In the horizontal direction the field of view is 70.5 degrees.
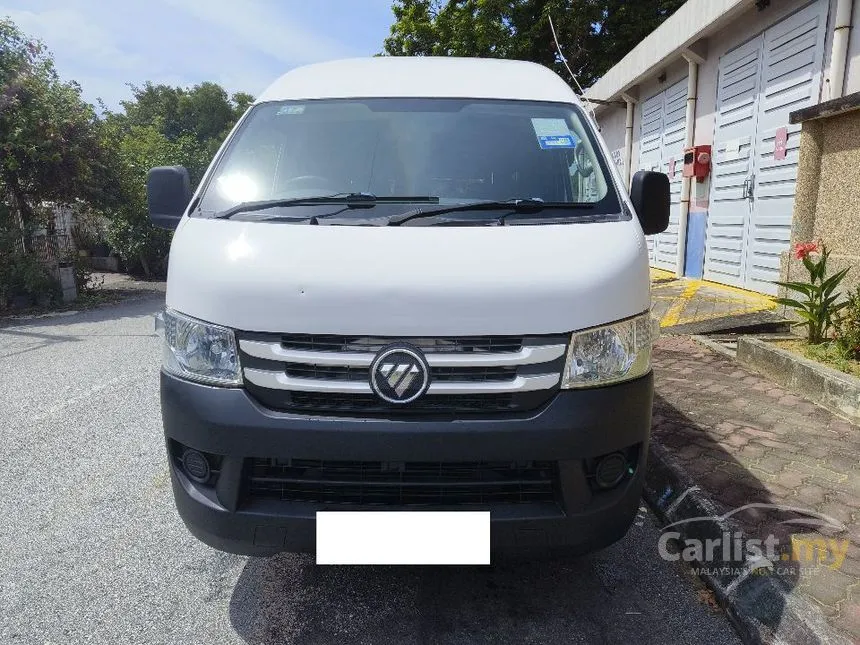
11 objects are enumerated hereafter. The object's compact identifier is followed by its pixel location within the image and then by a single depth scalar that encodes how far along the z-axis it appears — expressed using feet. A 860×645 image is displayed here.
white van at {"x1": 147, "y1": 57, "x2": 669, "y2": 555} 6.39
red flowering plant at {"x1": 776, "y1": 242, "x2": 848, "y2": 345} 16.30
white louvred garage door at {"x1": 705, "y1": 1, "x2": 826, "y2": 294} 23.55
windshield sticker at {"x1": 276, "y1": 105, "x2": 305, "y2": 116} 9.96
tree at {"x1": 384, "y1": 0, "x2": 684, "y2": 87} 63.05
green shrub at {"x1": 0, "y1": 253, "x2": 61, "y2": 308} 32.89
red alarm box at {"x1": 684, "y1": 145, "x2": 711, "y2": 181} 31.01
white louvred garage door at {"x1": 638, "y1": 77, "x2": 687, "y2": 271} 35.42
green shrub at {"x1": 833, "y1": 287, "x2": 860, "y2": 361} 15.12
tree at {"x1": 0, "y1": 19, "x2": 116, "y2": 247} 33.65
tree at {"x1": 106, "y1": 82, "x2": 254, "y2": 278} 42.45
